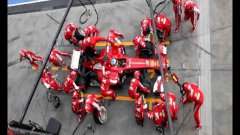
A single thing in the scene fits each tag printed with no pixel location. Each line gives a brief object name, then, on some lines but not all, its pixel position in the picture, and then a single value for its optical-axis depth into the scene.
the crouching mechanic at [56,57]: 12.39
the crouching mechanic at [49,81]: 11.94
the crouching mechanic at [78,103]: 11.23
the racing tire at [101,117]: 10.93
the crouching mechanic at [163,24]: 10.56
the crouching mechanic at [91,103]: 10.26
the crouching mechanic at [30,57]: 12.48
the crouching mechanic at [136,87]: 10.10
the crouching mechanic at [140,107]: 10.02
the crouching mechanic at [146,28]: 10.97
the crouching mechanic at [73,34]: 11.91
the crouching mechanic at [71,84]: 11.37
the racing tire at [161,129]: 10.14
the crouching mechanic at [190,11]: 10.09
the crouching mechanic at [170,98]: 9.13
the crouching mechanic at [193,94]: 9.01
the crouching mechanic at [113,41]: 10.87
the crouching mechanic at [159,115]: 9.36
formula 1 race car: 10.80
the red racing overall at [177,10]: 10.48
